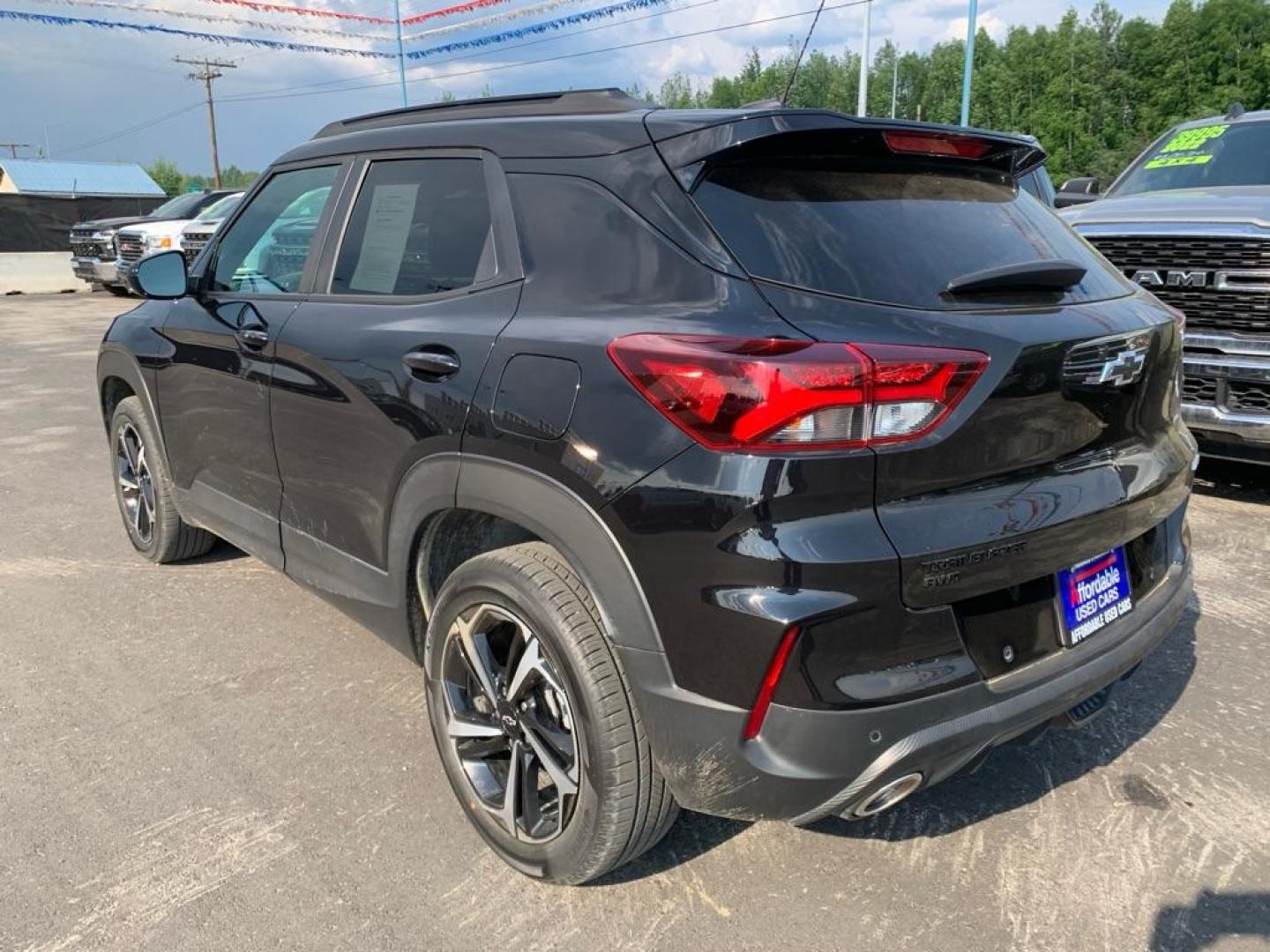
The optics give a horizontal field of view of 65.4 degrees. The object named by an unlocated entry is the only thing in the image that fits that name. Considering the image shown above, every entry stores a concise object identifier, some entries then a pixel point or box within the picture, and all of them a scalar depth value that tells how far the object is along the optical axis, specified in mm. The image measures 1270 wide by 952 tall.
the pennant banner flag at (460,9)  22036
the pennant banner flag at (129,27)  20484
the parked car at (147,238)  17297
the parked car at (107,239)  18875
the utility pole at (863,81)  27391
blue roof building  50875
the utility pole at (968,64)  22750
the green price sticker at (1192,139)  6941
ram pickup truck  4812
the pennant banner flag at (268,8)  22109
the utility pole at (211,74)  57856
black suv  1915
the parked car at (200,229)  16156
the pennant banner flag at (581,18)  21403
